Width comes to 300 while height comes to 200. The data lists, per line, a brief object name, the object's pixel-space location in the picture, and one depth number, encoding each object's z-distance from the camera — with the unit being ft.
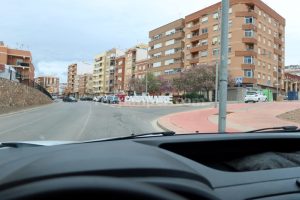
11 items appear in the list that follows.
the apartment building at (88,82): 349.83
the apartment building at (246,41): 154.86
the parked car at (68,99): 172.44
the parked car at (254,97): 109.76
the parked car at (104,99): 160.70
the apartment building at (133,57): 257.42
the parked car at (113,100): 142.30
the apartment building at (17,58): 196.89
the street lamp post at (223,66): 21.95
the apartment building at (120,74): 278.83
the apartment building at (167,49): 198.47
